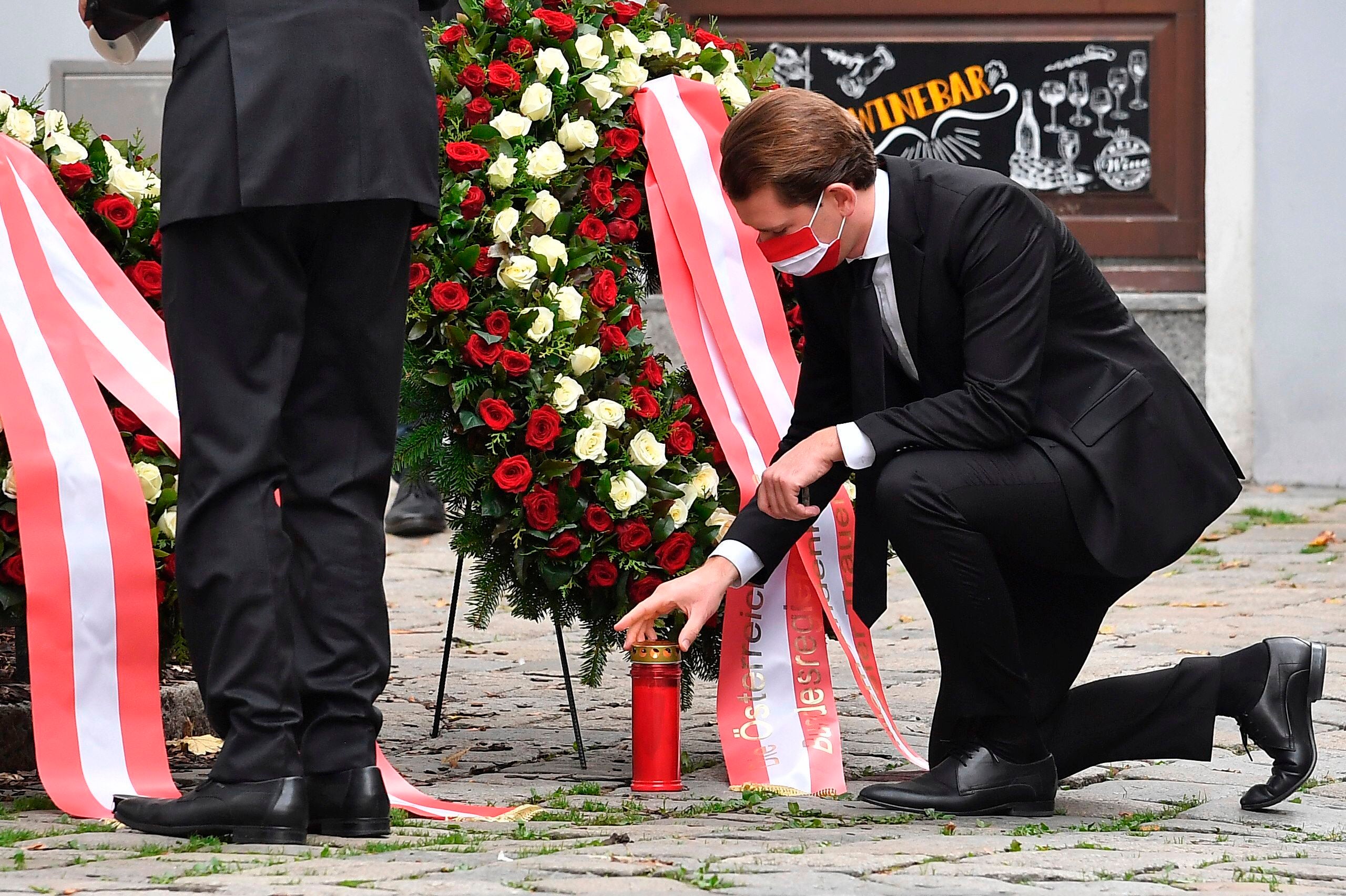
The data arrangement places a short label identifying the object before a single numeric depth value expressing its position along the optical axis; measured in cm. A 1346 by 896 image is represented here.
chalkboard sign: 1791
